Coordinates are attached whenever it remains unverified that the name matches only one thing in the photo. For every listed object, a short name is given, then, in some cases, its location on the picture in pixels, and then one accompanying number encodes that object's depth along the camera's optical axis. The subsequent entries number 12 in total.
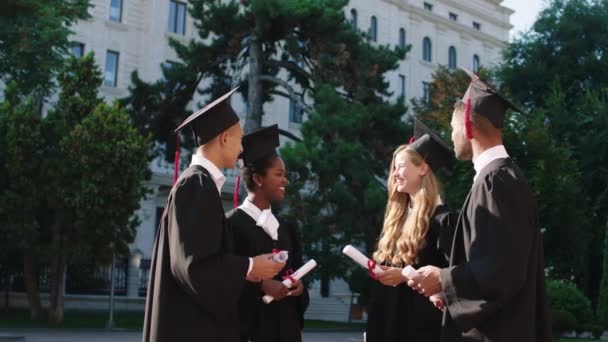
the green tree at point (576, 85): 30.33
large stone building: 35.38
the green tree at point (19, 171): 21.64
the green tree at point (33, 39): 21.52
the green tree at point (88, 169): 21.64
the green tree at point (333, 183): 22.28
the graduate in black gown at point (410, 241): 5.55
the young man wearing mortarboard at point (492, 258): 4.02
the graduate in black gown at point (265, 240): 5.98
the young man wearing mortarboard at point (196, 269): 4.36
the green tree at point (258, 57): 24.25
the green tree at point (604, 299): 23.56
